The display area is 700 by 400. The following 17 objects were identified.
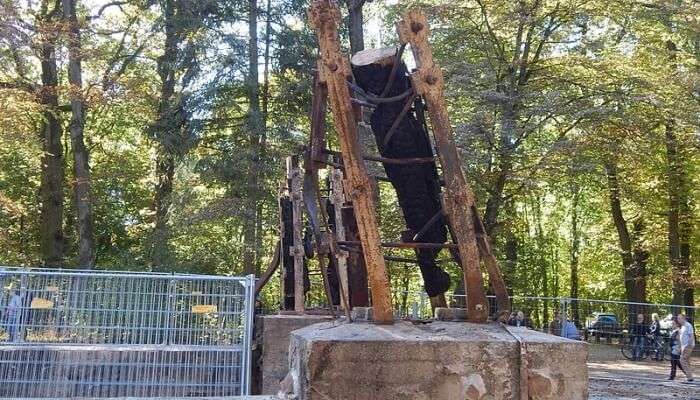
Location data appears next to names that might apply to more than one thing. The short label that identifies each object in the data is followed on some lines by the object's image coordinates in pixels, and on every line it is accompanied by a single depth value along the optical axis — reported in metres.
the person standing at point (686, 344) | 14.17
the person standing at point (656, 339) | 18.86
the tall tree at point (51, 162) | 20.64
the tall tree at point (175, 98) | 19.77
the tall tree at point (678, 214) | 23.05
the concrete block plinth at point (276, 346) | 8.27
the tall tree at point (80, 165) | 20.06
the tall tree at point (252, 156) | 19.06
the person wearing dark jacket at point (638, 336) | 18.86
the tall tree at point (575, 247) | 32.43
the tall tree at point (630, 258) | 25.89
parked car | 19.70
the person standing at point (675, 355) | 14.43
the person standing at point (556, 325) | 17.66
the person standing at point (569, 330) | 17.30
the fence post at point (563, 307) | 18.21
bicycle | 18.83
